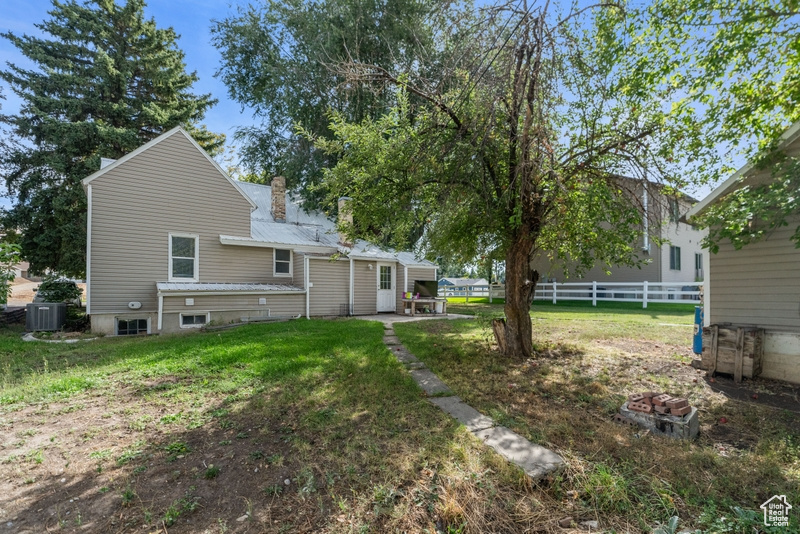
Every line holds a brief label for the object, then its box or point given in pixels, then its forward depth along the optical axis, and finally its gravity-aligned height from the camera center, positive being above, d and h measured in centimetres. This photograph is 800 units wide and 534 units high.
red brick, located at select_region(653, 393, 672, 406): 377 -130
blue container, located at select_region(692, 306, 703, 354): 650 -116
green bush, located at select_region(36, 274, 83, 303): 1247 -66
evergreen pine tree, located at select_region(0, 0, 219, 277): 1455 +688
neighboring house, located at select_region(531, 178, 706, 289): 1784 +41
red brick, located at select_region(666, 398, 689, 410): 369 -130
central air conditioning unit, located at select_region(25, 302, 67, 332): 1097 -140
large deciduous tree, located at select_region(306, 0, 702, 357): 523 +210
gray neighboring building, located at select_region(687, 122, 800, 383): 548 -19
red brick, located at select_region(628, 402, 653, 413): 382 -141
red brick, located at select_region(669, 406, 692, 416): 363 -136
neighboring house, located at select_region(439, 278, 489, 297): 2210 -96
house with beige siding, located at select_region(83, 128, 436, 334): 1060 +56
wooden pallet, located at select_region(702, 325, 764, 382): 552 -116
